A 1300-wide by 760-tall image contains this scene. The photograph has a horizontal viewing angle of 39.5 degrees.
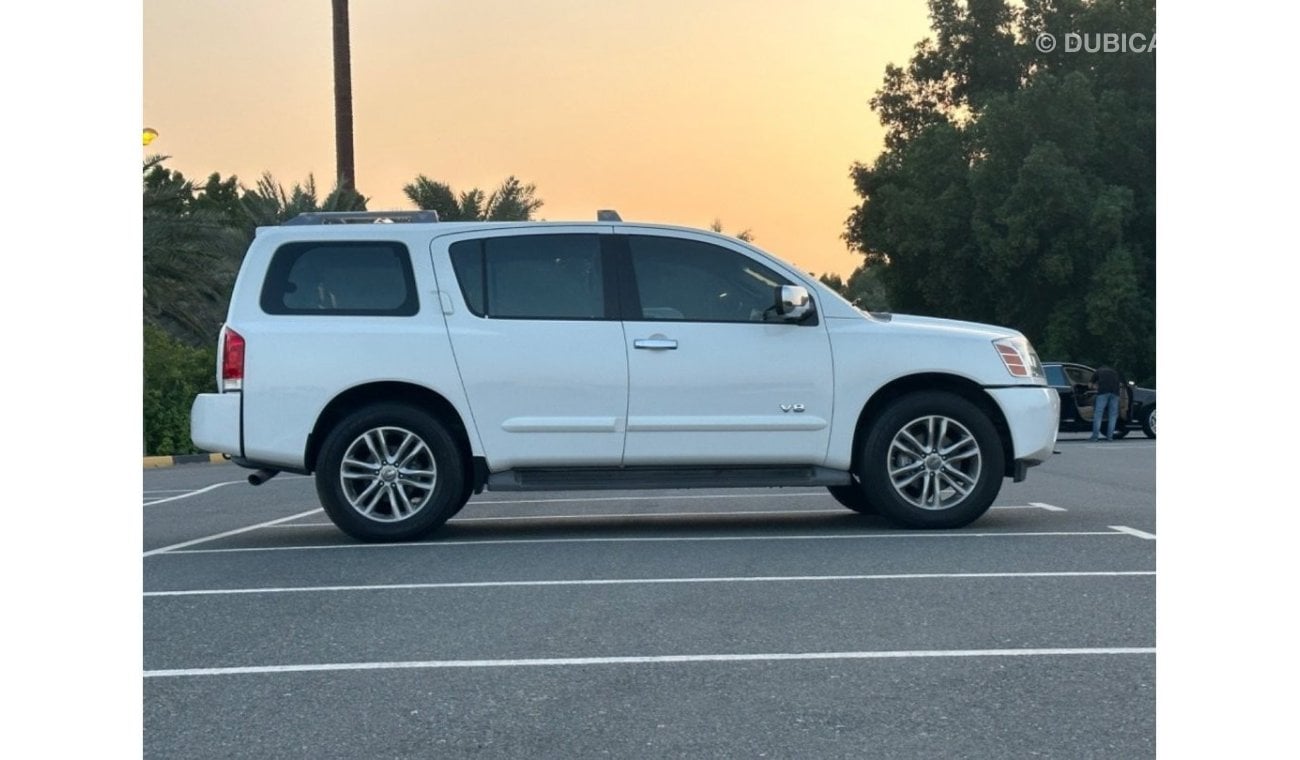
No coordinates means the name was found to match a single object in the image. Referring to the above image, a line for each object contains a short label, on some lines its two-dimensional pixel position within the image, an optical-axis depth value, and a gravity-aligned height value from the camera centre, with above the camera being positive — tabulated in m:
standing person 30.89 -0.68
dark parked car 32.44 -0.82
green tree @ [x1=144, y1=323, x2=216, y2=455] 27.48 -0.61
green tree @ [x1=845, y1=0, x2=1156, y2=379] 48.12 +4.51
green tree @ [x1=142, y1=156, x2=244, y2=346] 29.23 +1.75
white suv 10.77 -0.13
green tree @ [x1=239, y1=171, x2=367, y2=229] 33.72 +2.96
